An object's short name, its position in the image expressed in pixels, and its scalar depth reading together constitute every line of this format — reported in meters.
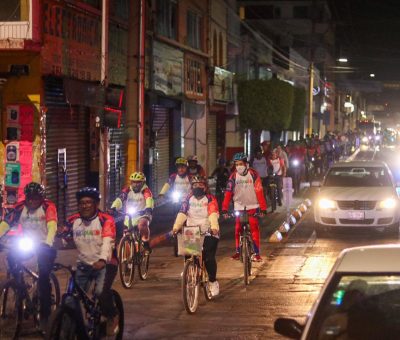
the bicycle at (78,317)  7.41
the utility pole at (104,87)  16.92
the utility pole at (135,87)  20.14
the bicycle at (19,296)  9.20
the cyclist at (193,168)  17.25
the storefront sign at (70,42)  17.59
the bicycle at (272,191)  24.09
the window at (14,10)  17.02
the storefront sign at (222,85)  36.50
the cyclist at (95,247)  8.56
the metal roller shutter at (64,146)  18.61
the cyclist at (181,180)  16.69
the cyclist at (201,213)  11.44
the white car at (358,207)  18.12
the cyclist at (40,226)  9.16
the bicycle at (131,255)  12.65
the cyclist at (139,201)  13.02
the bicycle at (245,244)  12.99
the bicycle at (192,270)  10.75
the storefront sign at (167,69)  26.86
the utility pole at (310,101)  46.41
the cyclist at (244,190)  13.98
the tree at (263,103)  42.84
